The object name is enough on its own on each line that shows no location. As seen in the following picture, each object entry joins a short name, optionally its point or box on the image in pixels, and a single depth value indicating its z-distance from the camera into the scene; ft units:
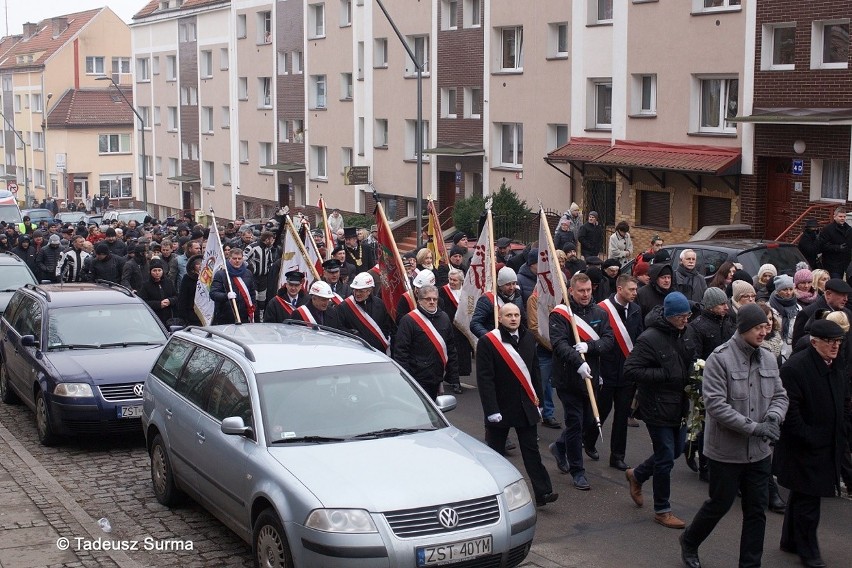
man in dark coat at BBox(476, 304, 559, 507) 31.12
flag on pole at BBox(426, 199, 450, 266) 57.72
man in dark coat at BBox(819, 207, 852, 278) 60.23
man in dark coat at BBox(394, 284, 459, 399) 37.32
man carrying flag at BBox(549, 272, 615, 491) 33.01
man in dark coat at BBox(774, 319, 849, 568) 26.00
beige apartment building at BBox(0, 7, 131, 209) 261.03
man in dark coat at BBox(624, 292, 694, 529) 29.27
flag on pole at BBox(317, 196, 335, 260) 59.72
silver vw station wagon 23.30
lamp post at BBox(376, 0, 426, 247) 87.23
